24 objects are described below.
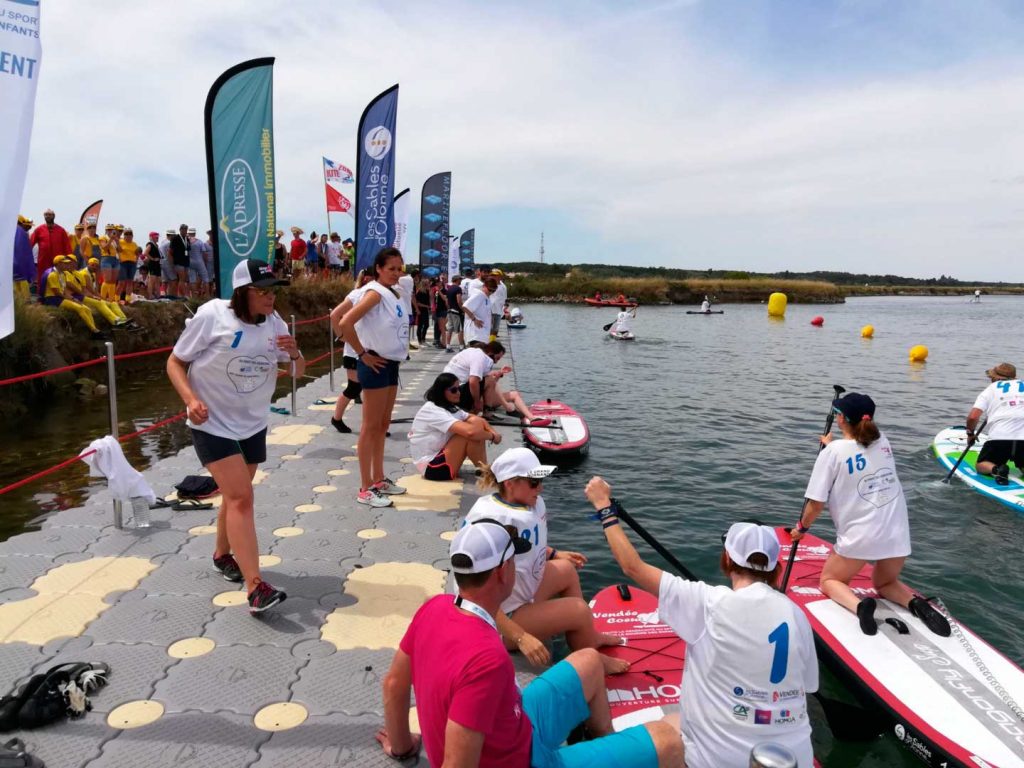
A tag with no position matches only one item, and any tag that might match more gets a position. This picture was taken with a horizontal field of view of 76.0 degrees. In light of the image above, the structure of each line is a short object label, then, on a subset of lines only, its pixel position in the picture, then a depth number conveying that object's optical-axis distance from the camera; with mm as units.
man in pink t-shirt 1992
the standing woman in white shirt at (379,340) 5316
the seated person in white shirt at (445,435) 6293
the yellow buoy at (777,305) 54031
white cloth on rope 4566
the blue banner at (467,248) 36438
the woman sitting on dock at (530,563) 3582
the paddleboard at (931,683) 3504
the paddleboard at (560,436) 9719
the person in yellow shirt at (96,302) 13180
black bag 5633
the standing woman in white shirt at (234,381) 3652
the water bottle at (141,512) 4988
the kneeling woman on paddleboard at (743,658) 2480
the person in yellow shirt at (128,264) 15234
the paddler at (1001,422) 8617
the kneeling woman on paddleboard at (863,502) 4664
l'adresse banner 5000
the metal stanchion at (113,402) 4707
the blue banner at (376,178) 9258
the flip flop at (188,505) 5449
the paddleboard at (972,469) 8508
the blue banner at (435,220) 22141
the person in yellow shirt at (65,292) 12430
